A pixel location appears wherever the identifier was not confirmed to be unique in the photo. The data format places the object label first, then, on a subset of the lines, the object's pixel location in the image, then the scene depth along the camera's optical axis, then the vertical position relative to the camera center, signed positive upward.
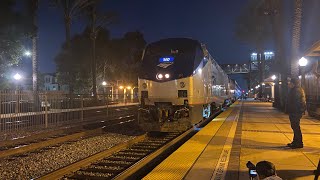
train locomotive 9.68 +0.43
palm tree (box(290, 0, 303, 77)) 8.13 +2.04
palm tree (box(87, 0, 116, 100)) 28.50 +9.04
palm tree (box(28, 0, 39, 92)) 21.10 +5.29
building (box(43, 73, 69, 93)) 74.05 +5.14
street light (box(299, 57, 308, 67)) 12.49 +1.70
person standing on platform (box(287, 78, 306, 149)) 6.47 -0.37
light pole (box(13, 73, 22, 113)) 11.06 -0.13
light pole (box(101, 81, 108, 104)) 36.04 +1.93
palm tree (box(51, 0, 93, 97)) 25.04 +9.38
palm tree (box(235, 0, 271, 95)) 21.29 +8.06
